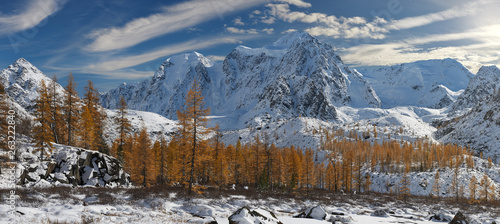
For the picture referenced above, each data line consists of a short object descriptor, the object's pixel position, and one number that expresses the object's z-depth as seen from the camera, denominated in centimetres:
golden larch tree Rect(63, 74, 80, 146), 3850
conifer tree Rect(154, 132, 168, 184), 4745
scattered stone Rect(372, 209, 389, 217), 3295
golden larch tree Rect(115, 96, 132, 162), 4519
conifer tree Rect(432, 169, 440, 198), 9094
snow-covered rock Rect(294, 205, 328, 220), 2251
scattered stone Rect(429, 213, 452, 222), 3025
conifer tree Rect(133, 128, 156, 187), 4247
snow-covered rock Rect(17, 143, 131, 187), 2775
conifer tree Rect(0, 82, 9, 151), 2612
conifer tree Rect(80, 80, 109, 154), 4231
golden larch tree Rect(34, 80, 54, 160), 3005
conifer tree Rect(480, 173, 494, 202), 8121
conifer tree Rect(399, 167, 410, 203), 7462
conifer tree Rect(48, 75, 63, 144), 3544
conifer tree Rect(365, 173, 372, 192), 10074
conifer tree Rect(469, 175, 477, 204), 8536
